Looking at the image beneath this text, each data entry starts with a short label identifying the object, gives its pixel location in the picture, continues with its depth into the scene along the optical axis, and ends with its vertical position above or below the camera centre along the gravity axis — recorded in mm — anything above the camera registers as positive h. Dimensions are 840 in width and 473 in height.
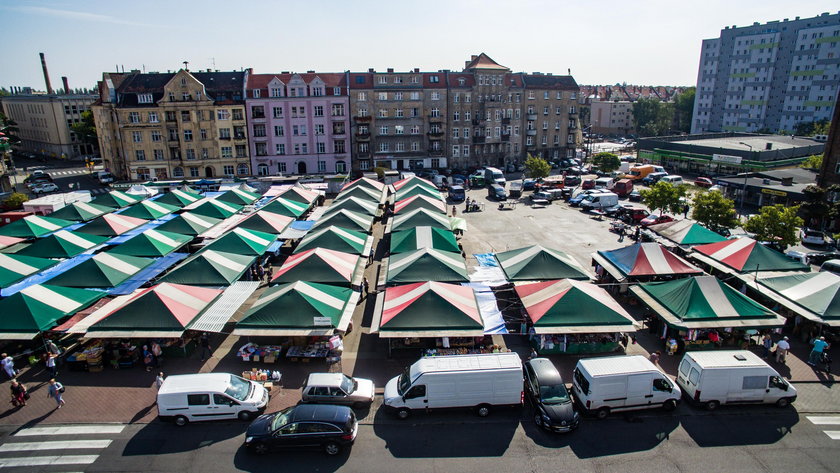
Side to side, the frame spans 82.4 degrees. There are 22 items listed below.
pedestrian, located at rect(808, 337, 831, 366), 19859 -9744
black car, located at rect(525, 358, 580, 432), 15906 -9696
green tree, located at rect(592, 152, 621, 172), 65938 -7072
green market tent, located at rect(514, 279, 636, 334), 20219 -8516
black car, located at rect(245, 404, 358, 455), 14945 -9746
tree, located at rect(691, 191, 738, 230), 34256 -7186
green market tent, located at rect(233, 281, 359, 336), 20062 -8441
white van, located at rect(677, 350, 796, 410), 17047 -9533
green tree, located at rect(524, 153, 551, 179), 58375 -6898
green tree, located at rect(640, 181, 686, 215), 38844 -6965
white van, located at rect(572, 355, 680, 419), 16609 -9453
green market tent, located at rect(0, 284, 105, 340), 20109 -8396
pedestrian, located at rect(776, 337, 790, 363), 20094 -9848
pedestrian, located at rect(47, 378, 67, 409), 17500 -9848
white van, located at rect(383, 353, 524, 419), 16609 -9328
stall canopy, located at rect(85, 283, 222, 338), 19703 -8381
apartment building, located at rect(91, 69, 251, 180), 60969 -1240
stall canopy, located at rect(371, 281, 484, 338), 19938 -8509
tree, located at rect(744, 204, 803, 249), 30453 -7317
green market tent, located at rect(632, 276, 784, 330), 20703 -8602
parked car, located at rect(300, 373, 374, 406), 17078 -9727
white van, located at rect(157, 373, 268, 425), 16344 -9603
